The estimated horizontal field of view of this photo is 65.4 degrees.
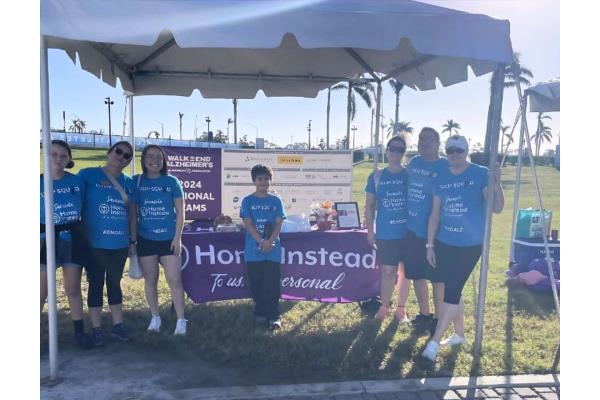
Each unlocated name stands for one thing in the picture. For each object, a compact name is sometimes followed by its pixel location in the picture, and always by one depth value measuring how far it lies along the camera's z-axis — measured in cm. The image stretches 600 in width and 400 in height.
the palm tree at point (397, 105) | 4839
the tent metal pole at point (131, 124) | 577
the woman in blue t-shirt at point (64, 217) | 338
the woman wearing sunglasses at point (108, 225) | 362
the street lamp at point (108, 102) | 4340
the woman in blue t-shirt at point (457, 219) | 358
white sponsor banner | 650
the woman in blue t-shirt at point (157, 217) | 385
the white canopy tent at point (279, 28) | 298
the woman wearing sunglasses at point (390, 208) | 411
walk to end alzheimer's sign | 637
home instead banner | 451
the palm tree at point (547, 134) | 6725
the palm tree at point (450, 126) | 7599
